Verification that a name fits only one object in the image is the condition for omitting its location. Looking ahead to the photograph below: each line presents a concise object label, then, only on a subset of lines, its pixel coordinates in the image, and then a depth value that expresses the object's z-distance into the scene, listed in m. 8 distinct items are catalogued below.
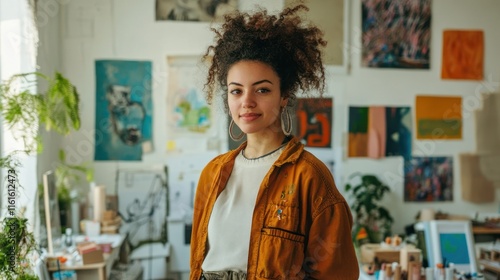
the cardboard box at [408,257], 2.54
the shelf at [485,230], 3.60
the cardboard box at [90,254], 2.62
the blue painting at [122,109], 3.57
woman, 1.31
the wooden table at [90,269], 2.61
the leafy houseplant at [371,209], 3.58
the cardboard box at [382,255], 2.83
